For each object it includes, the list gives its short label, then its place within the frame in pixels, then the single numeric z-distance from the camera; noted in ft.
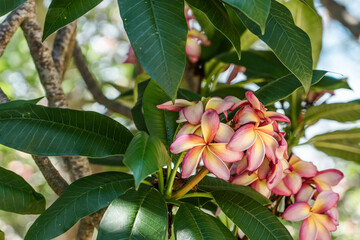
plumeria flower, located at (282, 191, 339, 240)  3.02
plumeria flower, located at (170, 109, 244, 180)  2.74
